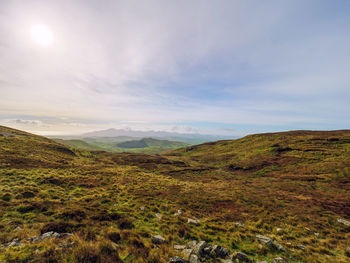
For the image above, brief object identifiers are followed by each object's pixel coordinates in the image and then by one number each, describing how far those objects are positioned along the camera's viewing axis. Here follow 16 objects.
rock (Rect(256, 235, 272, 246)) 9.08
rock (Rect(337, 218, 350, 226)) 12.62
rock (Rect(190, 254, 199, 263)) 6.50
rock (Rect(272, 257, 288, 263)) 7.50
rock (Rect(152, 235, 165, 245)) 8.42
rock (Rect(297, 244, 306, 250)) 8.93
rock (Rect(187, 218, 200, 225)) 11.54
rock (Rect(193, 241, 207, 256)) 7.34
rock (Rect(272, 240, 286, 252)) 8.59
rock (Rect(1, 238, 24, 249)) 6.34
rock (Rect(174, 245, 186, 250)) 7.93
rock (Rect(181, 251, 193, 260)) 6.95
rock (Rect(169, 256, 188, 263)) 6.27
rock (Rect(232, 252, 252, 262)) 7.47
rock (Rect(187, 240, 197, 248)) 8.30
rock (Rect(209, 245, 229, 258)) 7.41
